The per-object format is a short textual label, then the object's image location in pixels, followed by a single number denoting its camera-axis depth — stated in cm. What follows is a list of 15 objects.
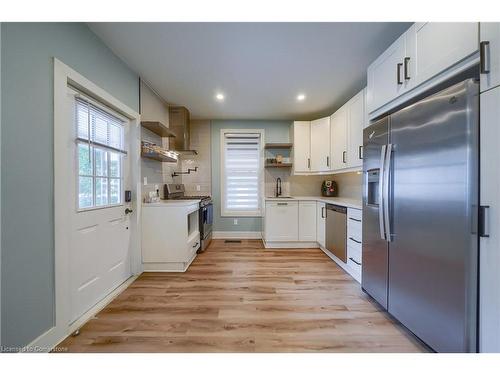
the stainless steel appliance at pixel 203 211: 347
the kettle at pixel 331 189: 417
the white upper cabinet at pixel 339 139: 311
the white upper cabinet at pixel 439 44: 117
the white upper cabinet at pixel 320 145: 368
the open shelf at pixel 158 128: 274
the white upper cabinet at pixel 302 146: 400
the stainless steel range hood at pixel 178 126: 367
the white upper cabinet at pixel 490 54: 103
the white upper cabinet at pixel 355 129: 262
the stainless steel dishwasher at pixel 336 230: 276
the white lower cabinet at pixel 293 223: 369
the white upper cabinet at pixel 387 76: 168
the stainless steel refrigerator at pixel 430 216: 113
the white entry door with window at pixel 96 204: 173
